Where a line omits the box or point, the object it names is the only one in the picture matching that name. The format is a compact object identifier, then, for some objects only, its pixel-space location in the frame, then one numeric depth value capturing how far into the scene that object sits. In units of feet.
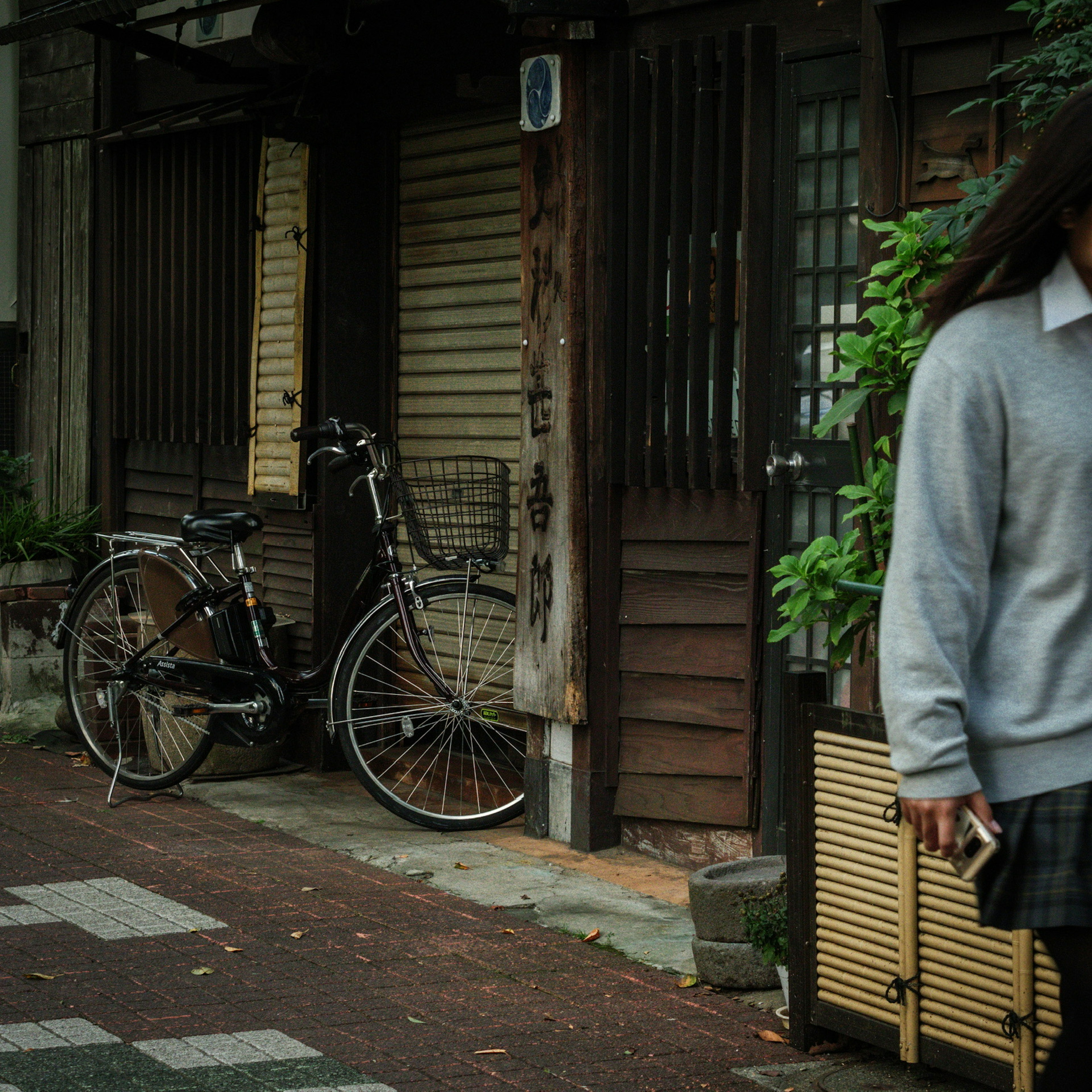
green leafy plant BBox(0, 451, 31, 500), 66.68
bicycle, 43.49
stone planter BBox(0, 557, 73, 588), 58.27
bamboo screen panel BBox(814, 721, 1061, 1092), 22.57
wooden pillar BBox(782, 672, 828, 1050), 26.00
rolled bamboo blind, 52.05
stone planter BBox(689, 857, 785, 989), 29.73
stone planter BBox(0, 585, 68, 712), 56.93
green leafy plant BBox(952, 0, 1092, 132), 27.67
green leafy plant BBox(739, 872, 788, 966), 28.56
